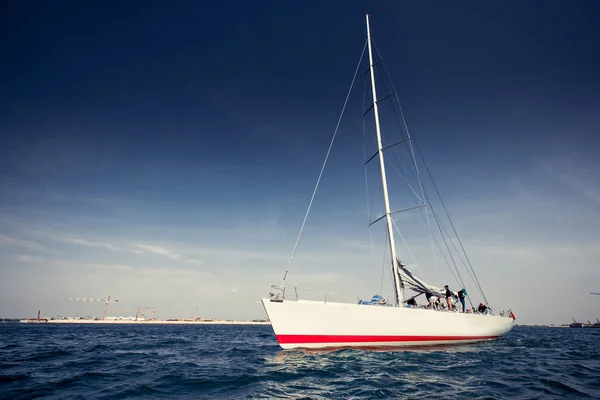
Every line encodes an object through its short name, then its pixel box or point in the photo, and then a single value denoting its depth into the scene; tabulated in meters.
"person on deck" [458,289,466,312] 17.80
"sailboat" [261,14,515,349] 12.59
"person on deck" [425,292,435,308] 16.72
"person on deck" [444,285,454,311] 16.66
